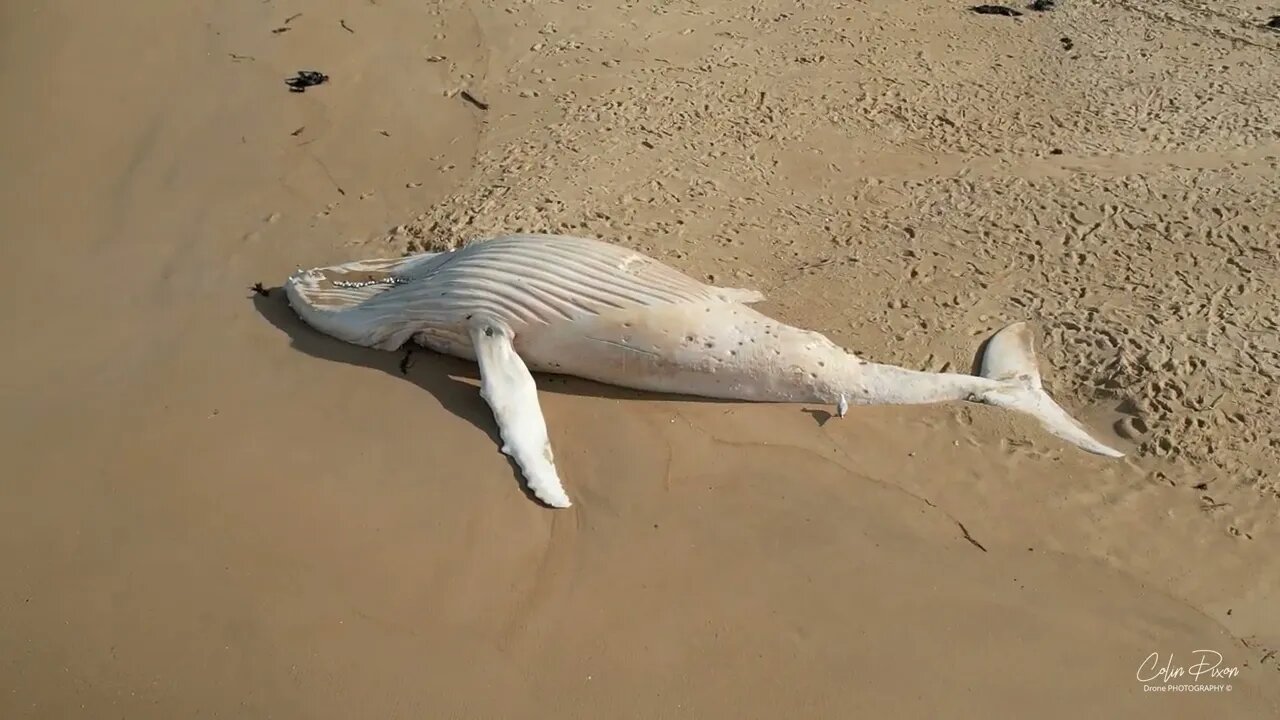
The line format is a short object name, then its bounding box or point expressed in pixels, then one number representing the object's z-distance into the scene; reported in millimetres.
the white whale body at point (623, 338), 5516
